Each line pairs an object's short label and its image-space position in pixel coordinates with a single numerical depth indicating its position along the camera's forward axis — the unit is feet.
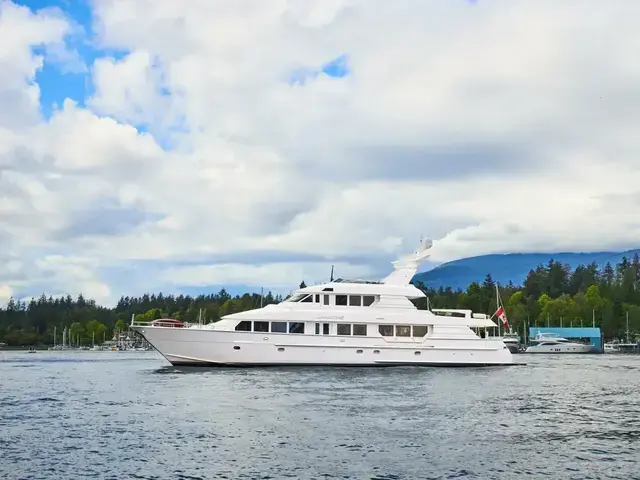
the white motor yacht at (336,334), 187.21
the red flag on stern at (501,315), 230.44
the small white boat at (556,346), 453.17
